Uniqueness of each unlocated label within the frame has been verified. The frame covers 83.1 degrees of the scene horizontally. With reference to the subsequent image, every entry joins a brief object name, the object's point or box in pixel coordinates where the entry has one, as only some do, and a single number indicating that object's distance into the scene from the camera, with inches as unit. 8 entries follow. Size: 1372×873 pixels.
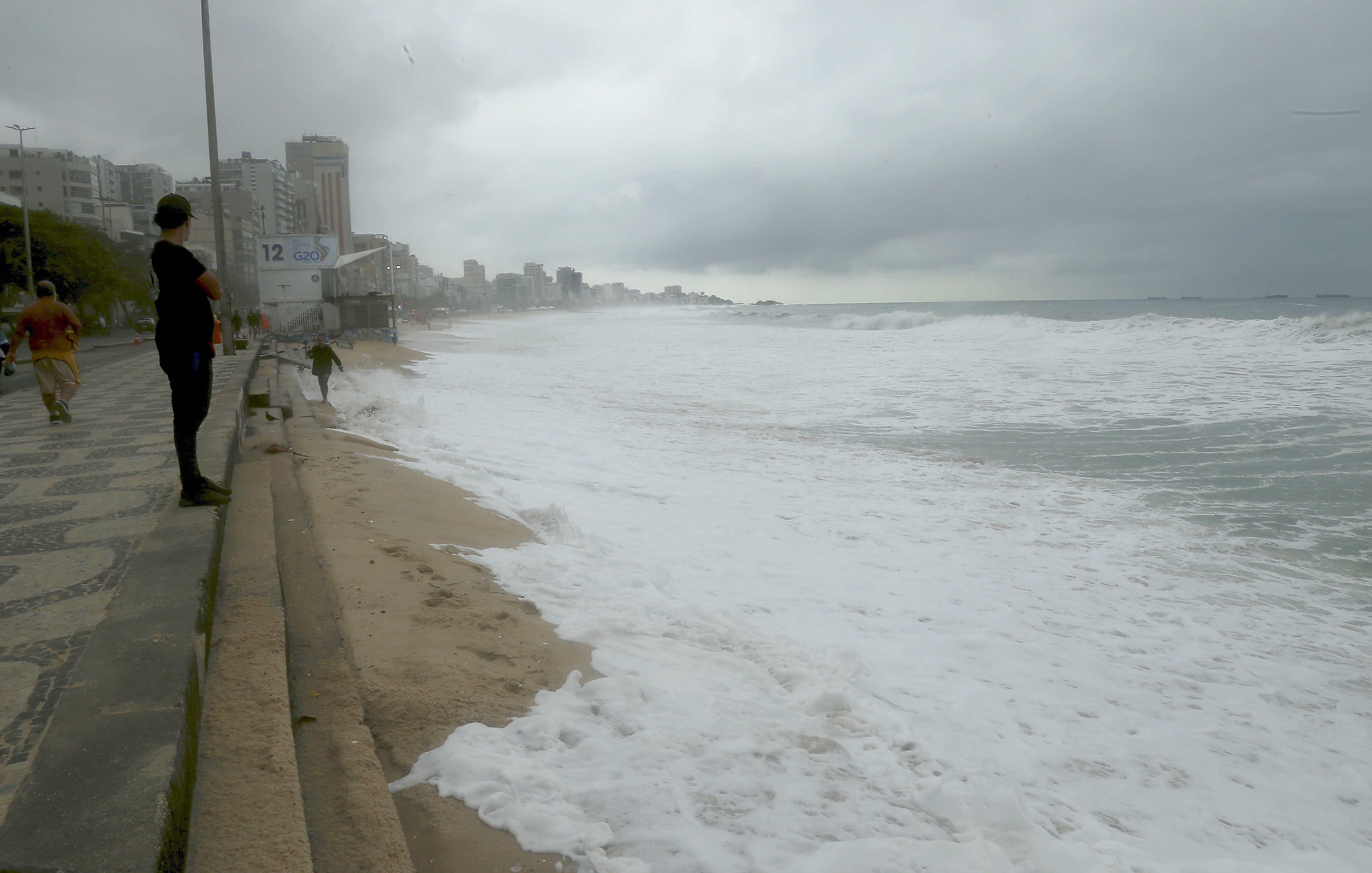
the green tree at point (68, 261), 1304.1
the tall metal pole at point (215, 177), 703.7
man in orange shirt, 308.8
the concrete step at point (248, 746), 73.7
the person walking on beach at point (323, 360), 545.0
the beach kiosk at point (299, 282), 1357.0
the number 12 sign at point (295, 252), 1368.1
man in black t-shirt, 155.5
